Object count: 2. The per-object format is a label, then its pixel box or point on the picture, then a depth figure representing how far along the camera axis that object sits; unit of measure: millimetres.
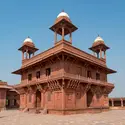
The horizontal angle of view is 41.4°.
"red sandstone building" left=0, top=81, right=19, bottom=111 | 32594
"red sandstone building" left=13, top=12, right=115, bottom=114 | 19750
